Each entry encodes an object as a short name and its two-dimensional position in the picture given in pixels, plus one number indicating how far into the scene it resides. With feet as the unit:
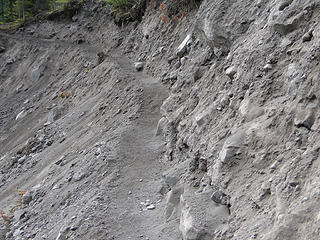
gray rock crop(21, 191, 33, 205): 47.60
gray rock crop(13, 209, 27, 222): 44.35
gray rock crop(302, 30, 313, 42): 27.07
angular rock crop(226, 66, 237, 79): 34.80
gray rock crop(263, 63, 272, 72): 29.26
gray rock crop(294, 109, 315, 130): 21.91
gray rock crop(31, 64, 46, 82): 105.91
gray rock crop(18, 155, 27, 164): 63.82
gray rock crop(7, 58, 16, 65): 121.23
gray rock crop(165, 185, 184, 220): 29.71
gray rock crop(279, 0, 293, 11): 31.12
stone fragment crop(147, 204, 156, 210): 33.04
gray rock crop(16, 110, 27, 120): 89.30
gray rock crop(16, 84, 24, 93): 105.98
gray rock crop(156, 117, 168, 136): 46.56
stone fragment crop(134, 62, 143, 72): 70.54
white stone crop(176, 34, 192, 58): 54.77
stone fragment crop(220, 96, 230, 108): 33.13
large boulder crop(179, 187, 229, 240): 24.29
